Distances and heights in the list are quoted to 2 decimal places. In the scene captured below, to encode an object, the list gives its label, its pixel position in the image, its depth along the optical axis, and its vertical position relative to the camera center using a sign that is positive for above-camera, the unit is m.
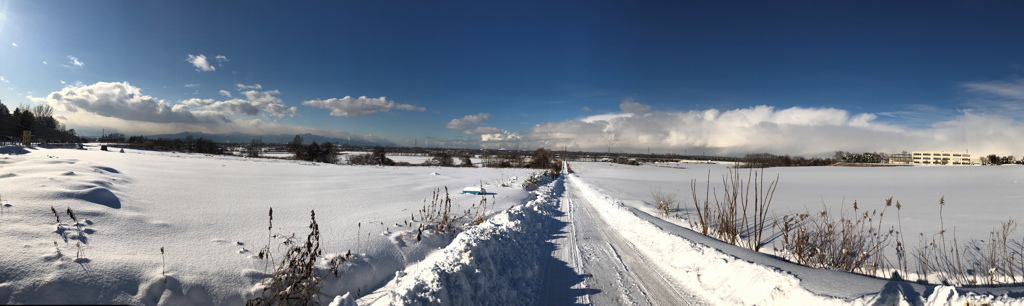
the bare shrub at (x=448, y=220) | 6.22 -1.39
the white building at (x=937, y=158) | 51.04 +0.70
